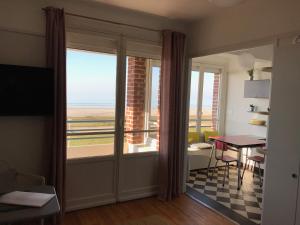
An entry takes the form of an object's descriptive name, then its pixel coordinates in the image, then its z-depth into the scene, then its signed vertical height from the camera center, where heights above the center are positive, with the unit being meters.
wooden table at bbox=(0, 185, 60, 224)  1.57 -0.83
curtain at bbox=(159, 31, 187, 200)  3.48 -0.21
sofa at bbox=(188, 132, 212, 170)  4.95 -1.14
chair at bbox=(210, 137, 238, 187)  4.28 -0.89
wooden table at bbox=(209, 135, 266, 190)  4.08 -0.74
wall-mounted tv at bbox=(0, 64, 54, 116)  2.56 +0.01
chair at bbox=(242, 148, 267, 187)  4.34 -1.07
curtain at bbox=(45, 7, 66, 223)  2.72 +0.04
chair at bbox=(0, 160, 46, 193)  1.92 -0.74
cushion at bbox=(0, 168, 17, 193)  1.92 -0.73
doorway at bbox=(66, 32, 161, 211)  3.11 -0.33
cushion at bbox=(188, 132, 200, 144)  5.25 -0.85
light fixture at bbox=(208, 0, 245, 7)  1.61 +0.67
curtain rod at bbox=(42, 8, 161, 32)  2.92 +0.97
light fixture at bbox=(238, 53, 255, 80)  3.88 +0.68
